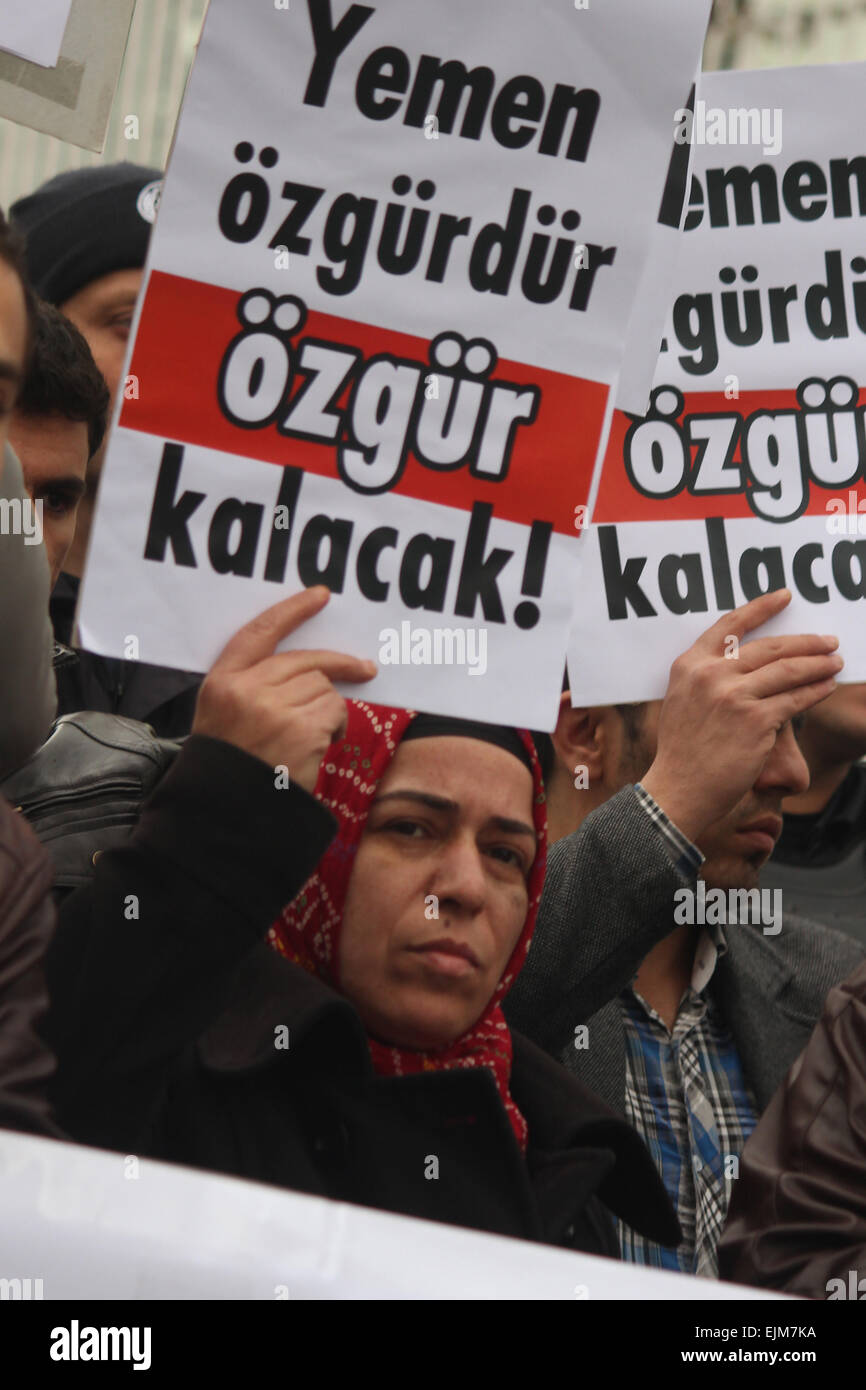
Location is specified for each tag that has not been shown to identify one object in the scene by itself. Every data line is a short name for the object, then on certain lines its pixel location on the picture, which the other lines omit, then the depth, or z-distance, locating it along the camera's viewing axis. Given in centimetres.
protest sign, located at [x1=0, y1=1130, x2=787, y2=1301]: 111
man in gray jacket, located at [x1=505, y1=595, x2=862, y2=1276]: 279
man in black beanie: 355
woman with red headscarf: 195
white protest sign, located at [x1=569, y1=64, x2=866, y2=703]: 280
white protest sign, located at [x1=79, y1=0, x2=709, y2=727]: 209
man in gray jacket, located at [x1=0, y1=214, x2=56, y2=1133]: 170
